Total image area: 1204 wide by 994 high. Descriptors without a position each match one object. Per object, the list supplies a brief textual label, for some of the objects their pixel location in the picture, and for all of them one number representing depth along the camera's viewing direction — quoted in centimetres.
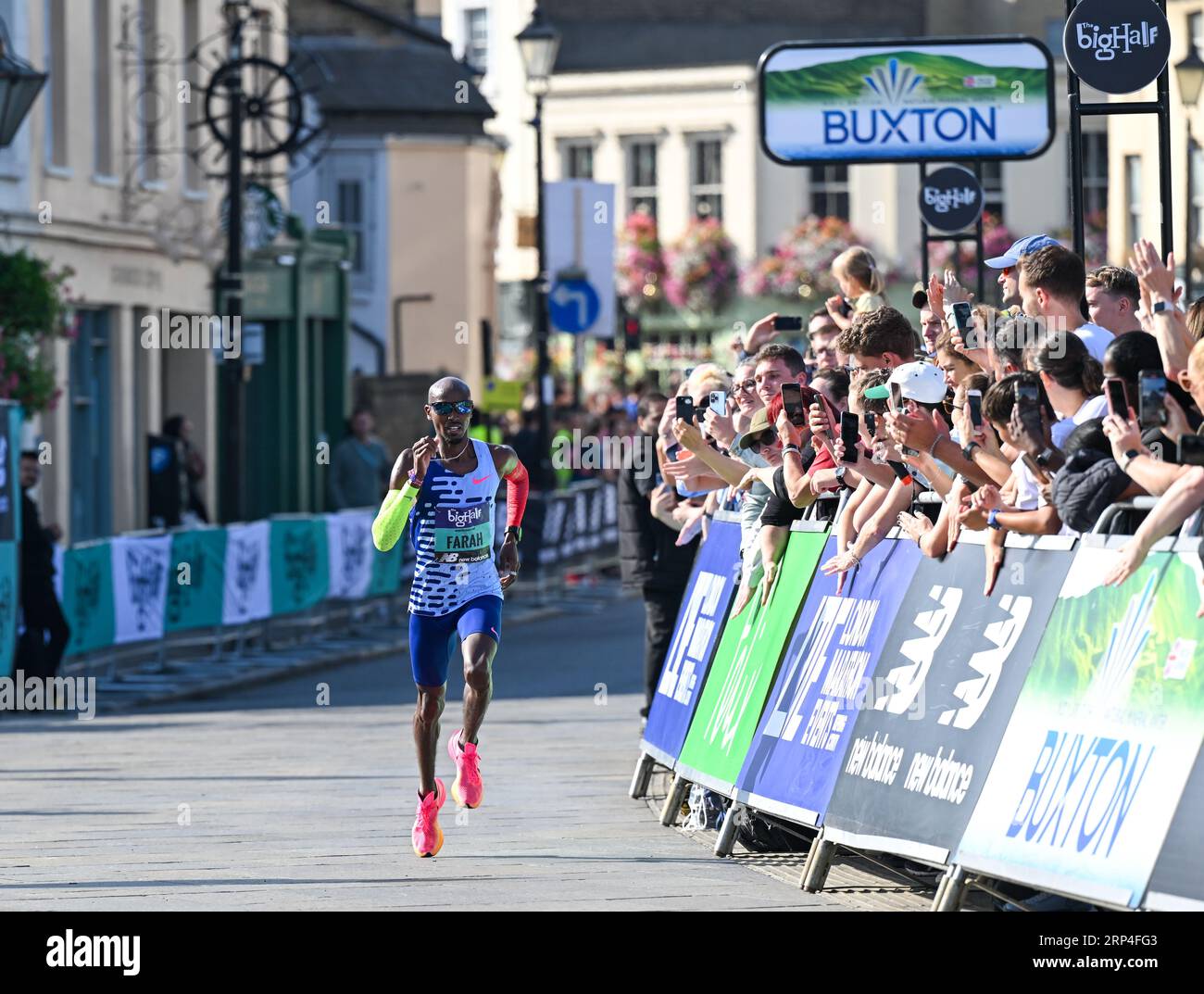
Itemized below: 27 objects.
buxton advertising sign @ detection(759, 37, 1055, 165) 1658
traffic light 4244
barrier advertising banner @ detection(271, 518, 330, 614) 2369
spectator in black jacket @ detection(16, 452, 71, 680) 1947
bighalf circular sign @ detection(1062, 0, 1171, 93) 1326
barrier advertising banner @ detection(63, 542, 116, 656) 1983
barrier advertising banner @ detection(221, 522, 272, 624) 2248
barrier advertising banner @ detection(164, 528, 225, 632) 2155
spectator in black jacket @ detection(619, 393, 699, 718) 1555
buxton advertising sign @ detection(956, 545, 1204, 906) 802
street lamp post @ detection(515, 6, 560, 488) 3216
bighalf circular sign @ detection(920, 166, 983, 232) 1994
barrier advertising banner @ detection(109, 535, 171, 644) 2056
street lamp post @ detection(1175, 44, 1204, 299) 2858
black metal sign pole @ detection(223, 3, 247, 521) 2452
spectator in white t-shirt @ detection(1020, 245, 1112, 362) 1027
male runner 1191
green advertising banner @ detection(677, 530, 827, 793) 1174
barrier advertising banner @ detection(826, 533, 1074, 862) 920
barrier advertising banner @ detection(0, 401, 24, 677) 1930
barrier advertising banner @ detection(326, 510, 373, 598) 2486
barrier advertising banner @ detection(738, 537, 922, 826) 1059
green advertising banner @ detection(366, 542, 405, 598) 2611
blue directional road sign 3419
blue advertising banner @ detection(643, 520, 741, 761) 1298
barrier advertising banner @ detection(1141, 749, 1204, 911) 771
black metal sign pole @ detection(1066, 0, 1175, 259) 1298
